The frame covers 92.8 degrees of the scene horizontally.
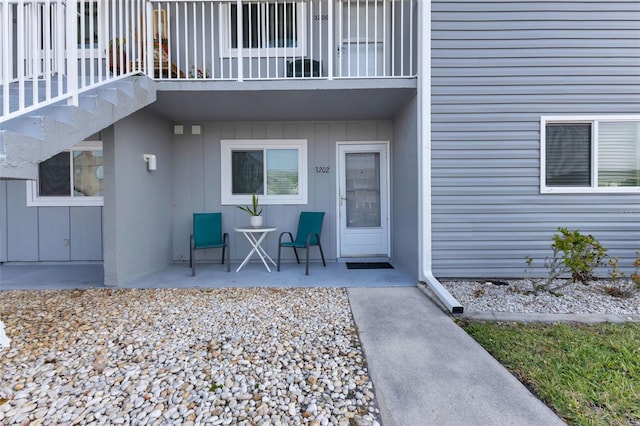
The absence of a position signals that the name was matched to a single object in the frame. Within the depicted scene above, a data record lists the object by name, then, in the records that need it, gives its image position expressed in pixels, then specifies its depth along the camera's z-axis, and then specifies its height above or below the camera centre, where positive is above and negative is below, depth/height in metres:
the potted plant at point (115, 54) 3.48 +1.92
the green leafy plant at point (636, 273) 3.42 -0.82
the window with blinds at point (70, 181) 4.77 +0.37
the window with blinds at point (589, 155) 3.79 +0.61
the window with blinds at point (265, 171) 5.08 +0.56
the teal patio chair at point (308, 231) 4.57 -0.42
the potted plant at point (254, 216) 4.65 -0.18
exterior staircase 2.21 +0.69
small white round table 4.45 -0.52
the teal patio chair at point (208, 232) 4.48 -0.44
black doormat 4.67 -0.96
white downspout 3.66 +0.79
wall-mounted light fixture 4.26 +0.61
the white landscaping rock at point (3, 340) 2.31 -1.03
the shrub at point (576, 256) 3.21 -0.57
